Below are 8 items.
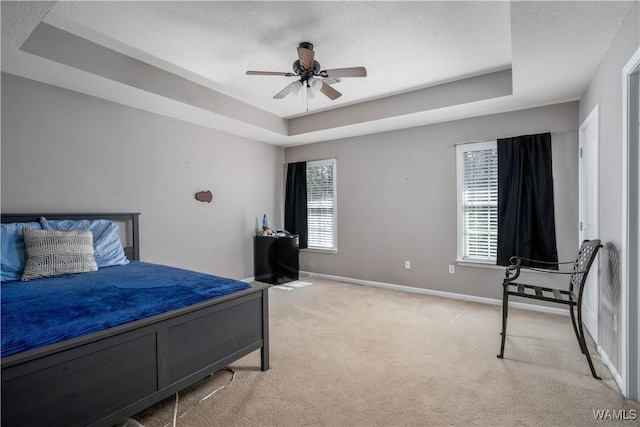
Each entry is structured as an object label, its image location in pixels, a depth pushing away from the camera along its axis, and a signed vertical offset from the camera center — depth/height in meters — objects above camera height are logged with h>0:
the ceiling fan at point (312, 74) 2.59 +1.20
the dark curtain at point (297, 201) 5.66 +0.20
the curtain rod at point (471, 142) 3.96 +0.89
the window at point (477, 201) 4.01 +0.13
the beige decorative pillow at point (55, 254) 2.51 -0.34
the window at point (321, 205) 5.43 +0.12
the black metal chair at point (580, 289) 2.31 -0.65
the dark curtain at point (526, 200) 3.60 +0.13
